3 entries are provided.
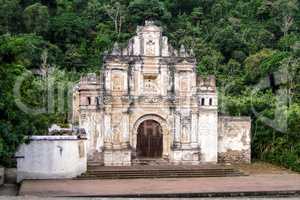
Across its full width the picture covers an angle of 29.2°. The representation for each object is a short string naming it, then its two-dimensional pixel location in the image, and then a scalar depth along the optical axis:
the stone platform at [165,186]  20.95
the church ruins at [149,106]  29.20
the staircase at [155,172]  26.41
